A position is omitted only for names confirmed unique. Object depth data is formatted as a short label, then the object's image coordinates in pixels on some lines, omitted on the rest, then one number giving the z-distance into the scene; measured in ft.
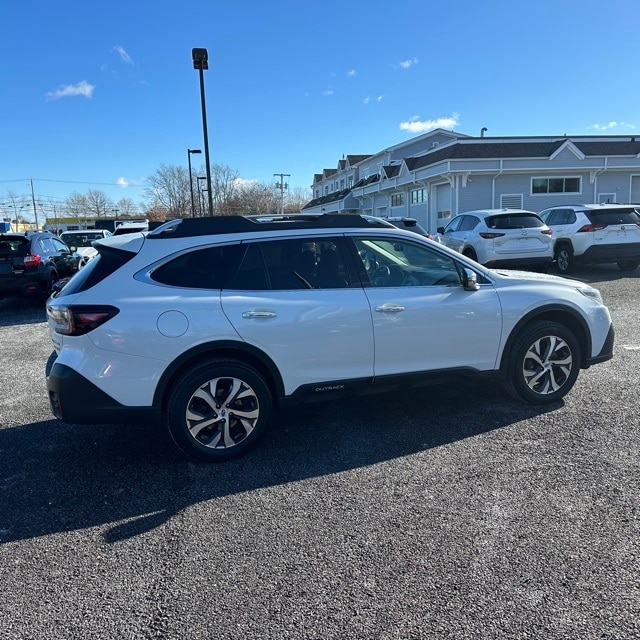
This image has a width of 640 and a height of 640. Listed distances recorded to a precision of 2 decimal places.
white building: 82.94
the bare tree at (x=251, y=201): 186.29
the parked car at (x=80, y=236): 71.00
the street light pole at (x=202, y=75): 46.44
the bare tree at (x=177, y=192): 182.32
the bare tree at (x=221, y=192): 182.23
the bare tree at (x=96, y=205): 366.22
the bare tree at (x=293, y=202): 311.76
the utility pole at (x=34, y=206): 334.54
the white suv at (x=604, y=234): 42.78
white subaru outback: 11.45
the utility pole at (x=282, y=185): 220.64
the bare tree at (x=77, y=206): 369.30
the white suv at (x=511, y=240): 41.11
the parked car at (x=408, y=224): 43.83
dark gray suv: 32.86
